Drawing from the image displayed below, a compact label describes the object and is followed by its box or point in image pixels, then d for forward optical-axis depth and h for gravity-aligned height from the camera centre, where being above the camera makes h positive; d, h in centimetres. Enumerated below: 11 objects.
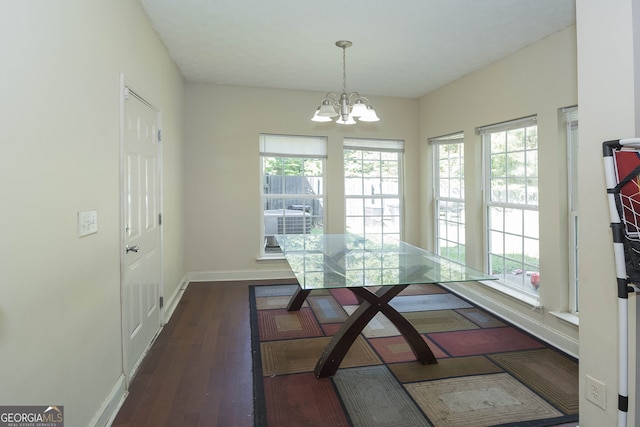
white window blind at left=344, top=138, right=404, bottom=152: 511 +92
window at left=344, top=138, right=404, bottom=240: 518 +32
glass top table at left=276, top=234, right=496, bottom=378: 216 -43
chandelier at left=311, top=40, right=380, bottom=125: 301 +82
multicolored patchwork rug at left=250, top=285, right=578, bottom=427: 202 -115
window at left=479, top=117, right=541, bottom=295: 338 +4
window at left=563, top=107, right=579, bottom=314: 296 +3
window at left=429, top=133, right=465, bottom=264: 447 +17
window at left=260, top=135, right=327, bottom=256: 491 +32
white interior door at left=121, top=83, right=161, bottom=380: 234 -14
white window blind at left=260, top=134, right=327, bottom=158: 487 +87
